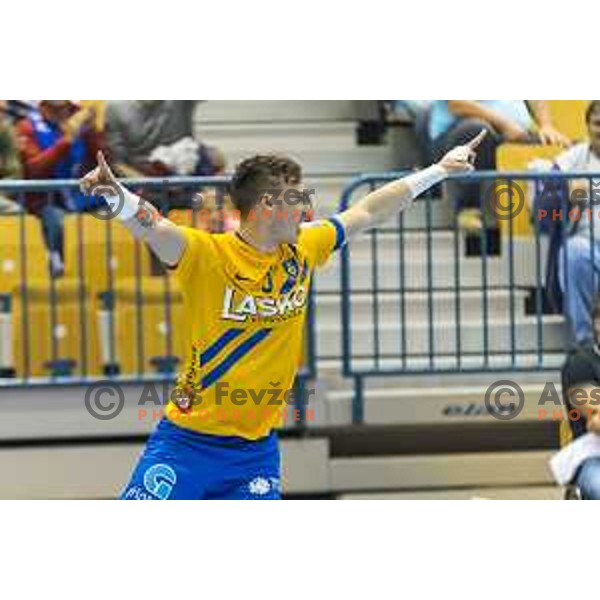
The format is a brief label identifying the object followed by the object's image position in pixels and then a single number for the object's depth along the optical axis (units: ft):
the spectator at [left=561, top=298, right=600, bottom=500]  41.68
